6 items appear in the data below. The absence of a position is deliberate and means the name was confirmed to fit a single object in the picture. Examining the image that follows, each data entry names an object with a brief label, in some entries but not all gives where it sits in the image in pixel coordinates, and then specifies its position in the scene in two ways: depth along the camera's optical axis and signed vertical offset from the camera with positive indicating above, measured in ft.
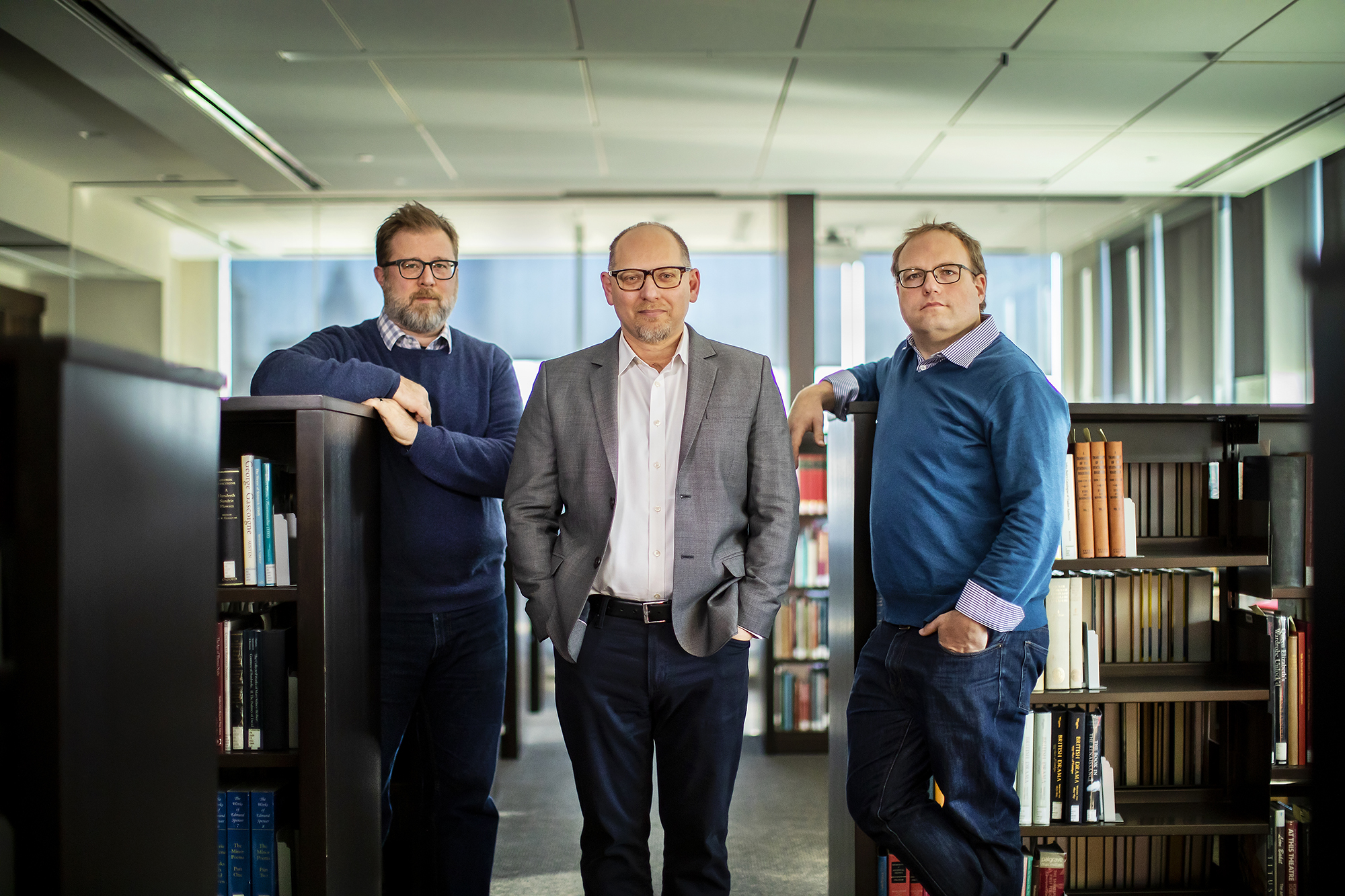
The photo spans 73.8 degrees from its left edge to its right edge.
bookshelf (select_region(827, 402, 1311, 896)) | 7.18 -1.63
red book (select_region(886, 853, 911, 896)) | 7.22 -3.38
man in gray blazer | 6.10 -0.70
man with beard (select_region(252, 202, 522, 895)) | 6.61 -0.37
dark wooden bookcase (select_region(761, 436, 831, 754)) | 14.24 -4.39
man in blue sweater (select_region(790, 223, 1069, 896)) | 6.03 -0.80
